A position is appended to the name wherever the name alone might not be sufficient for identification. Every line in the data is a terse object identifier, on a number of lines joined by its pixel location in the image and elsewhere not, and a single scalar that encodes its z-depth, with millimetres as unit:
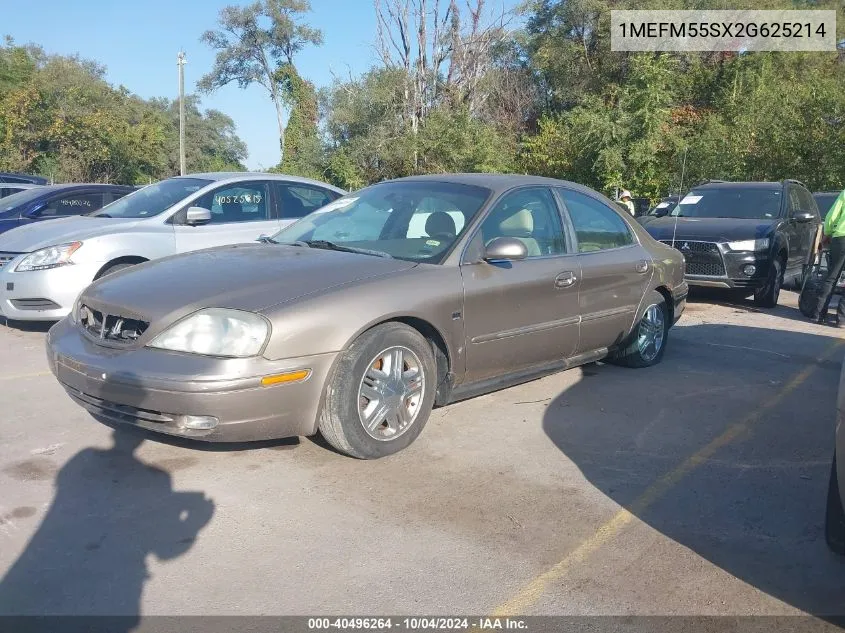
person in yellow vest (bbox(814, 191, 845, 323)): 8711
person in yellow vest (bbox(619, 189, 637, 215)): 16828
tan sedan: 3766
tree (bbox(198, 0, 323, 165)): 45281
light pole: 38344
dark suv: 9828
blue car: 9789
